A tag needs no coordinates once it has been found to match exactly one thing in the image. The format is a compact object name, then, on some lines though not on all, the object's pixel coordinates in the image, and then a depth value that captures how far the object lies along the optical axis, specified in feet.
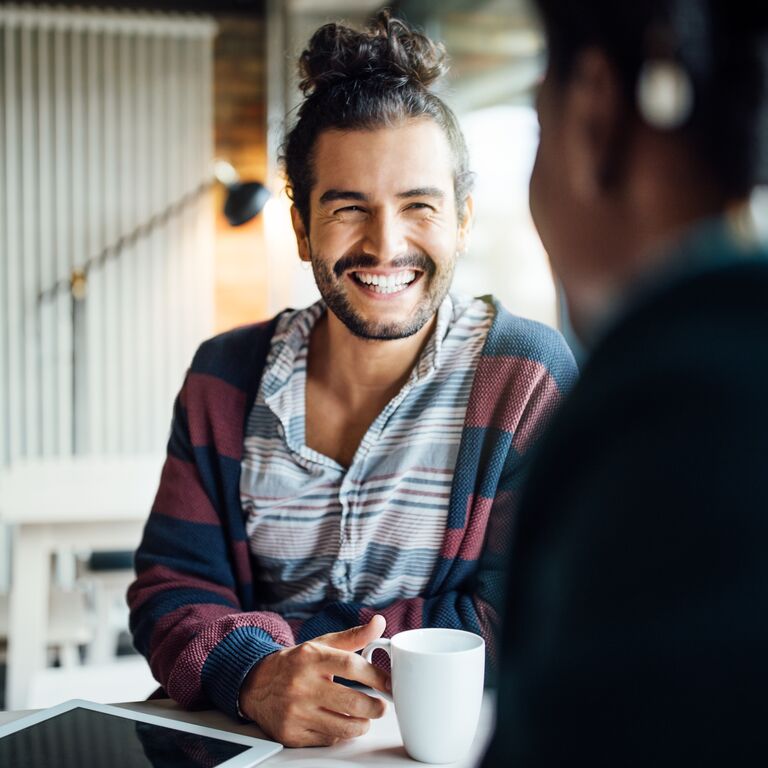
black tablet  2.47
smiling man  3.76
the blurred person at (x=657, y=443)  1.08
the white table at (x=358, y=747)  2.59
